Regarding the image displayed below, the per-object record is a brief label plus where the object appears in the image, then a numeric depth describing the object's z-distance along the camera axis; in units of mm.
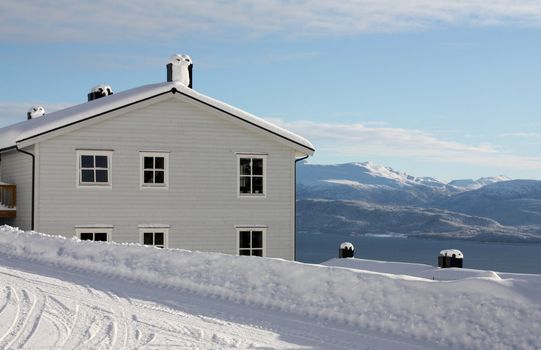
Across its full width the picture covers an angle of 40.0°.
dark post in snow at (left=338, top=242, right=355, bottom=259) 26266
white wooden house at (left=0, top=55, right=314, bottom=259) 26703
